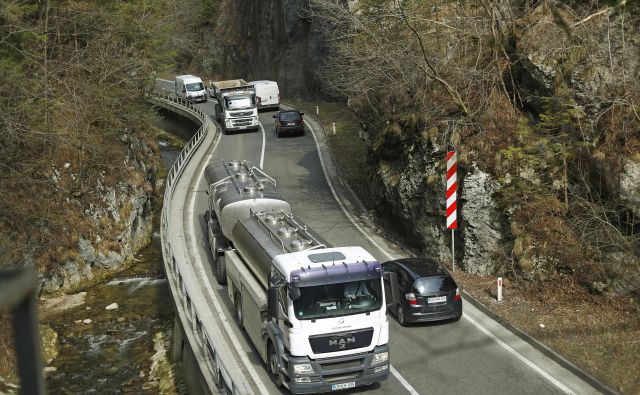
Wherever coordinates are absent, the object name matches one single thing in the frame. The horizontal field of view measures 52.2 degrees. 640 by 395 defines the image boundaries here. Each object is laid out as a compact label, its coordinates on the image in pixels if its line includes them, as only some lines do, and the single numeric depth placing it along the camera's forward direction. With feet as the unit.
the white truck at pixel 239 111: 143.95
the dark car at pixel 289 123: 139.23
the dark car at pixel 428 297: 54.39
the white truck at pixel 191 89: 206.39
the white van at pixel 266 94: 173.27
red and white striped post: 64.23
